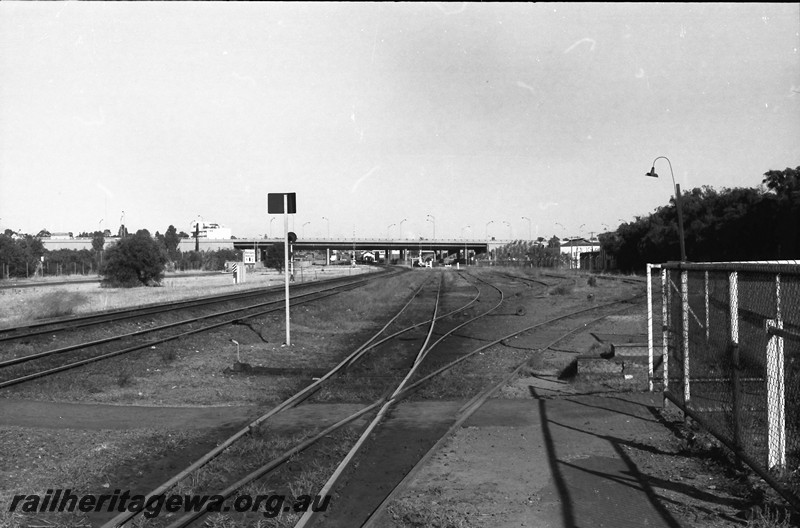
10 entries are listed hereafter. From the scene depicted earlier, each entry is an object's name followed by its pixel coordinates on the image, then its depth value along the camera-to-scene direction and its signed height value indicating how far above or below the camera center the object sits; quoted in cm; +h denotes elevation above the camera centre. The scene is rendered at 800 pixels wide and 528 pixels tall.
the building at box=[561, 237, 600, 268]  14262 +245
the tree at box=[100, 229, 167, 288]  5075 +15
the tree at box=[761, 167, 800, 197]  4438 +517
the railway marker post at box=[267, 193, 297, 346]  1522 +134
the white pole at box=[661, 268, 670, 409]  862 -90
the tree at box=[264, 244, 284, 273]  8362 +56
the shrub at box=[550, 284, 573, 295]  3534 -179
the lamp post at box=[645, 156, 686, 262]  3112 +259
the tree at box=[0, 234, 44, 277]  6798 +89
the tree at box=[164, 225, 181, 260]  12613 +427
